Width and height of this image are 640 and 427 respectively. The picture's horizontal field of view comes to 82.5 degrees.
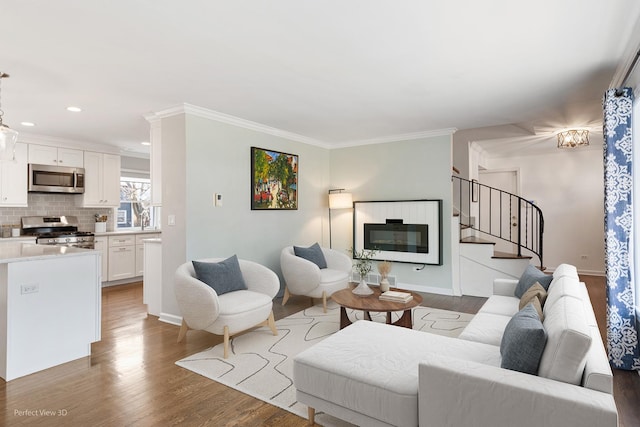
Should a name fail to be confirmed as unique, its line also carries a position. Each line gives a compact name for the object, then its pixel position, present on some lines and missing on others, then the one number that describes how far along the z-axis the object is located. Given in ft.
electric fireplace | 18.26
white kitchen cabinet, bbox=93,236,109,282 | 20.01
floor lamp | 19.76
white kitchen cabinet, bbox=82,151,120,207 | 20.52
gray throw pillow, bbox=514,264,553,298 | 10.35
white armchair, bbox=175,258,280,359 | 10.36
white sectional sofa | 4.77
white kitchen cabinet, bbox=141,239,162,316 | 14.43
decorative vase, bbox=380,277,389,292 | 12.49
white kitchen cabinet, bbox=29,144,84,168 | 18.44
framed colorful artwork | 16.07
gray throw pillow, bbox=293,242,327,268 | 16.05
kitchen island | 9.18
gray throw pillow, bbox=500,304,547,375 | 5.43
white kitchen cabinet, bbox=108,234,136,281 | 20.45
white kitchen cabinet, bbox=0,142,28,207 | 17.51
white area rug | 8.39
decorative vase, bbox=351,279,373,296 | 12.36
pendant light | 9.70
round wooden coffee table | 10.87
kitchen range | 18.63
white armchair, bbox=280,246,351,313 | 14.69
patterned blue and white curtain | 9.27
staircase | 17.03
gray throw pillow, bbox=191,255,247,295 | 11.55
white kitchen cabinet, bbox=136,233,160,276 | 21.48
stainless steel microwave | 18.39
